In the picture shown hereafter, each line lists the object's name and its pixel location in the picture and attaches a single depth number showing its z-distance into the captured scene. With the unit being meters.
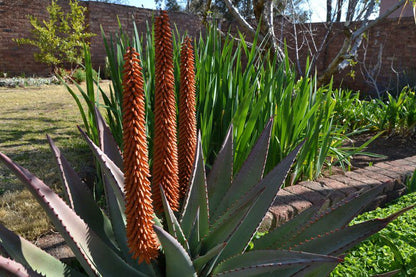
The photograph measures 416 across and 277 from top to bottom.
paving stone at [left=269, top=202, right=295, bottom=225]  1.80
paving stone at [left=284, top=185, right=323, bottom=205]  2.03
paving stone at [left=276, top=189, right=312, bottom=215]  1.89
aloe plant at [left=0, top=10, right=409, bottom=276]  0.78
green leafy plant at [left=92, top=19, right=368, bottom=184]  1.87
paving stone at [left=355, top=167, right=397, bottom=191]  2.44
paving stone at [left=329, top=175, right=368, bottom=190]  2.28
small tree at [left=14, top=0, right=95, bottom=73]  11.30
